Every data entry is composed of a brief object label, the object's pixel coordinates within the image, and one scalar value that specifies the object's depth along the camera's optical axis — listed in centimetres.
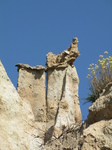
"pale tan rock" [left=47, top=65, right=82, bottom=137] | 1694
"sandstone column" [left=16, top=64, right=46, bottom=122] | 1767
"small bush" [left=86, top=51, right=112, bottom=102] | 1510
